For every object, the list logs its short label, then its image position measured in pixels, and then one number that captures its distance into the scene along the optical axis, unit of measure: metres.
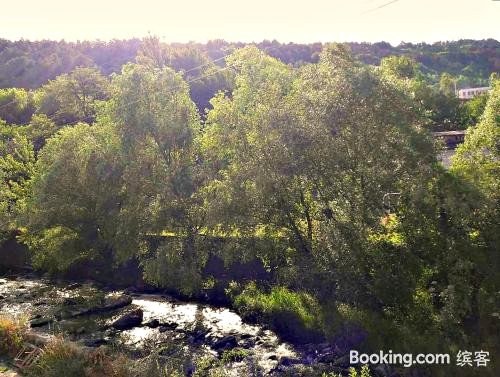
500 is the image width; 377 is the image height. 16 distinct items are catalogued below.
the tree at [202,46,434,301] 23.05
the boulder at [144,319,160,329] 29.35
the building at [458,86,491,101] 126.07
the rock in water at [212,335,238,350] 25.47
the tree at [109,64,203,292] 32.31
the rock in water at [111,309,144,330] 29.36
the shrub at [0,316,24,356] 22.50
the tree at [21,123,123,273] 36.97
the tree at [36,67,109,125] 76.88
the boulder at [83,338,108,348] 26.14
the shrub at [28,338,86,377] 18.98
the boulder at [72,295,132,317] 32.18
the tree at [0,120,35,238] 45.50
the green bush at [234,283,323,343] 25.20
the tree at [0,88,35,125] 82.69
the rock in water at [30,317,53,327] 29.62
